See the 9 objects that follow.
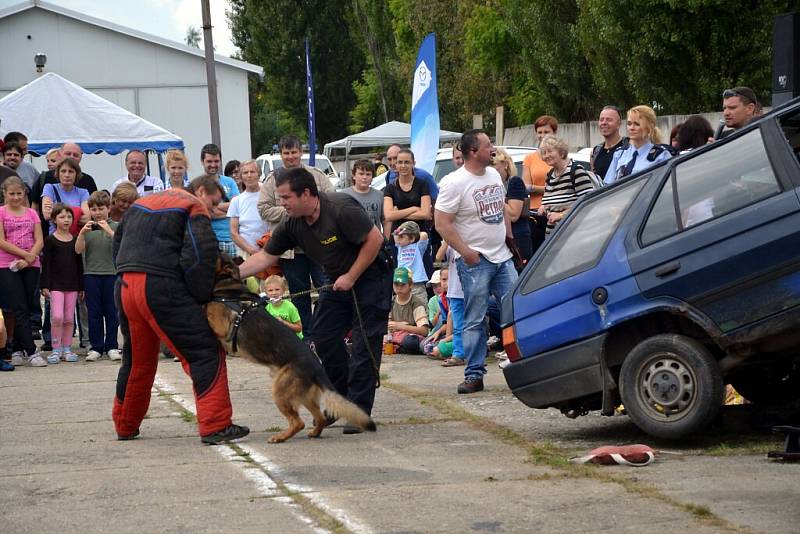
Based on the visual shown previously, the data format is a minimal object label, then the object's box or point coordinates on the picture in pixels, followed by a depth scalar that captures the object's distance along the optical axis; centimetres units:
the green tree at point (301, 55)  6562
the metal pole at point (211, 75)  2433
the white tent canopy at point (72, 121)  1828
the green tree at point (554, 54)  3206
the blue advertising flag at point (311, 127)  2744
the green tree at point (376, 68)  5781
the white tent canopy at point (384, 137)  3475
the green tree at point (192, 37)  13714
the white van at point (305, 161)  3384
